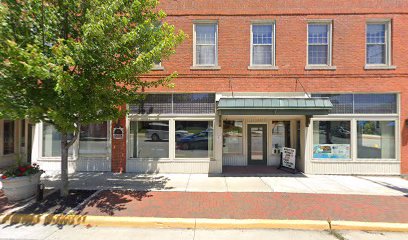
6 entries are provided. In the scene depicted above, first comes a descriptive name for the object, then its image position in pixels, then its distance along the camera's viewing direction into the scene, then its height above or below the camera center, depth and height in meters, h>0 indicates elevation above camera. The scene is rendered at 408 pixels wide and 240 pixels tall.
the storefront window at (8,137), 10.92 -0.70
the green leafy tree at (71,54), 5.03 +1.72
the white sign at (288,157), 9.99 -1.47
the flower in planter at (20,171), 6.61 -1.47
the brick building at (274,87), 9.94 +1.76
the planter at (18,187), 6.39 -1.89
